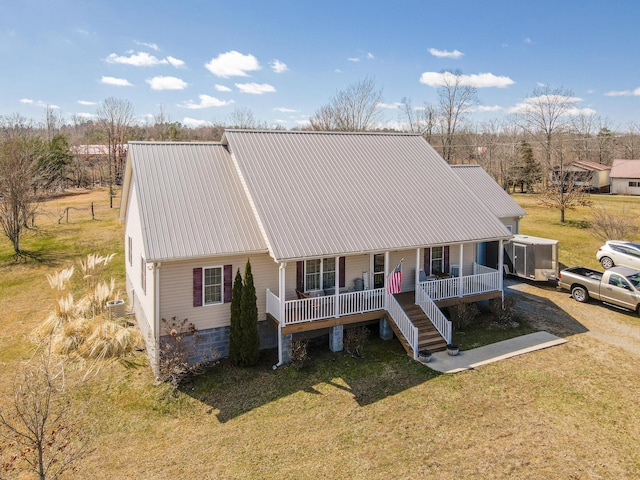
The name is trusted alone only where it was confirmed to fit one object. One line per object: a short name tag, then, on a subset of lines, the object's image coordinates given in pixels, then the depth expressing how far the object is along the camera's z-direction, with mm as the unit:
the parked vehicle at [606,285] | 18875
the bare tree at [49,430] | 10070
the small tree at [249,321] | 14008
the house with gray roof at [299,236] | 14281
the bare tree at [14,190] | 28641
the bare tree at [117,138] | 61156
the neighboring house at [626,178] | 60344
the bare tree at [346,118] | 58750
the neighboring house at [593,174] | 61184
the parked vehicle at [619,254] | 25094
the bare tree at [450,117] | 55375
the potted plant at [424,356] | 14531
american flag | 15430
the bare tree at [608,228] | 29000
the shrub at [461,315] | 17562
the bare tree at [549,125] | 49094
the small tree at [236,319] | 14109
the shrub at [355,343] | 15259
